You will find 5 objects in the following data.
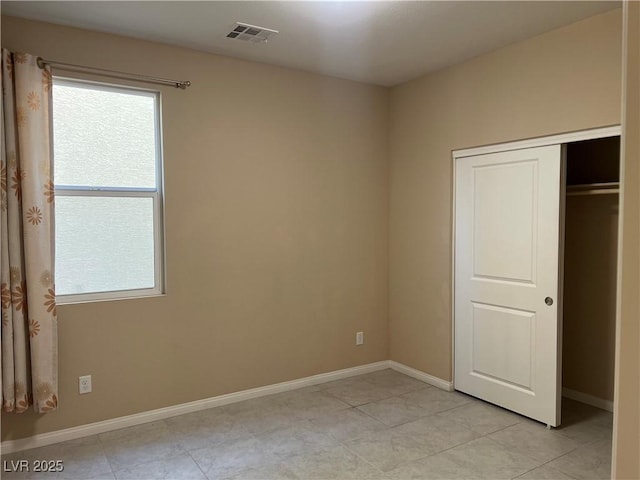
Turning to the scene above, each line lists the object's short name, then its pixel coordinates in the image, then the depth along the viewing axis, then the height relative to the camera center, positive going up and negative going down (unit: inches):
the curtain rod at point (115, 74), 116.3 +40.5
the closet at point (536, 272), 127.6 -14.6
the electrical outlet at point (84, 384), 123.3 -42.3
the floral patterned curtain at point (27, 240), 108.7 -3.3
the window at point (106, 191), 122.0 +9.3
